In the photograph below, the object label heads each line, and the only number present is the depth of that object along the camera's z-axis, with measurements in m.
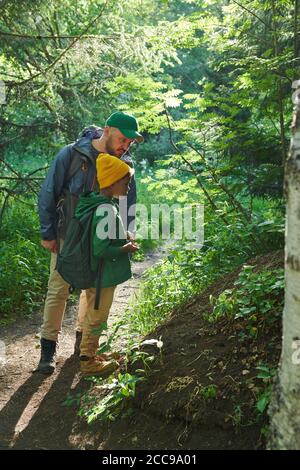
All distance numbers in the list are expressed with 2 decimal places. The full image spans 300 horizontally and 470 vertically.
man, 4.63
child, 4.35
